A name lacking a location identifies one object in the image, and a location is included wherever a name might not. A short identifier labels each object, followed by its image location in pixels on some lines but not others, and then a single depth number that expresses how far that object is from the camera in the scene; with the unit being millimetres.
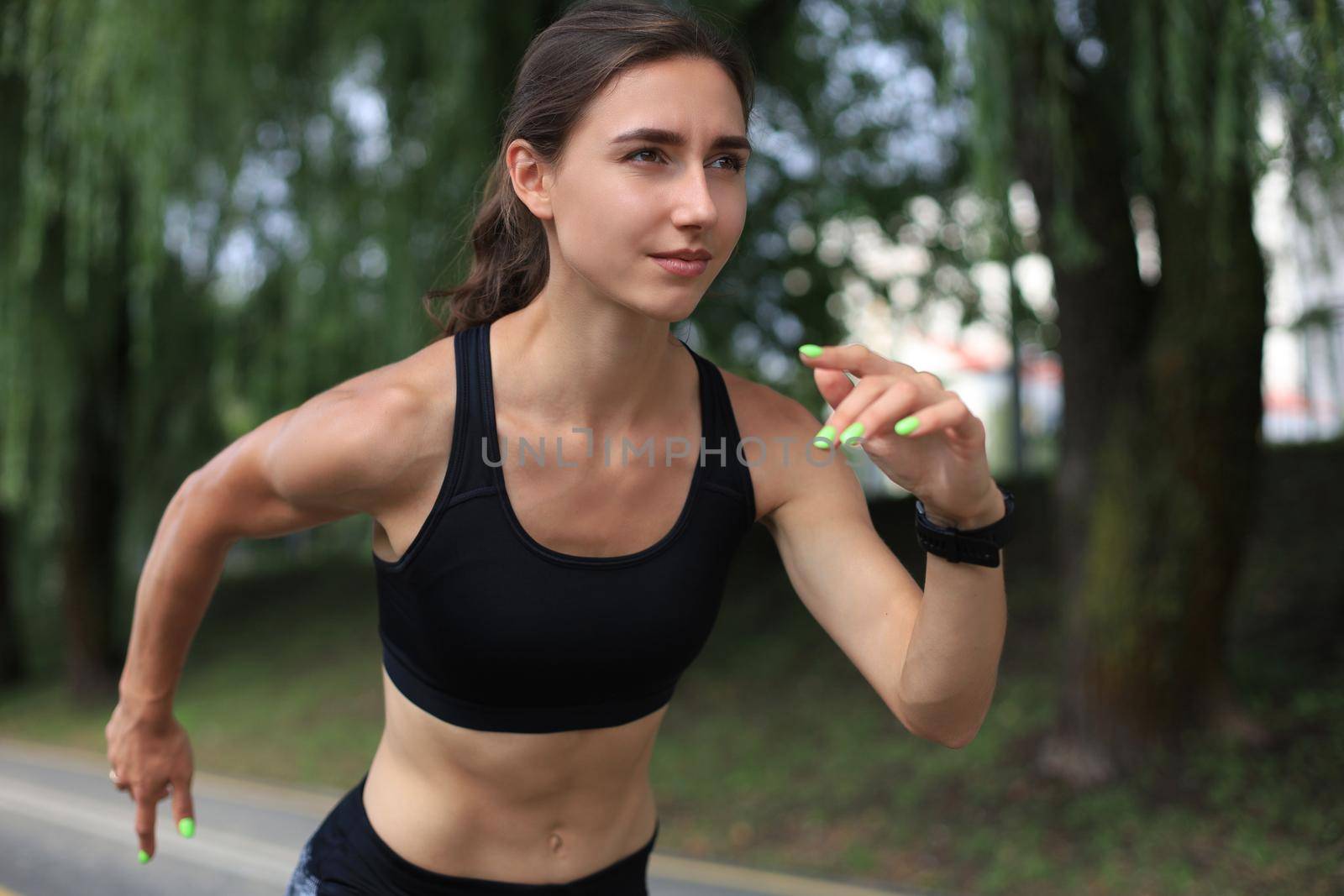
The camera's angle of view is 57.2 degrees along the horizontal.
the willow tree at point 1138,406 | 4836
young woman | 1604
